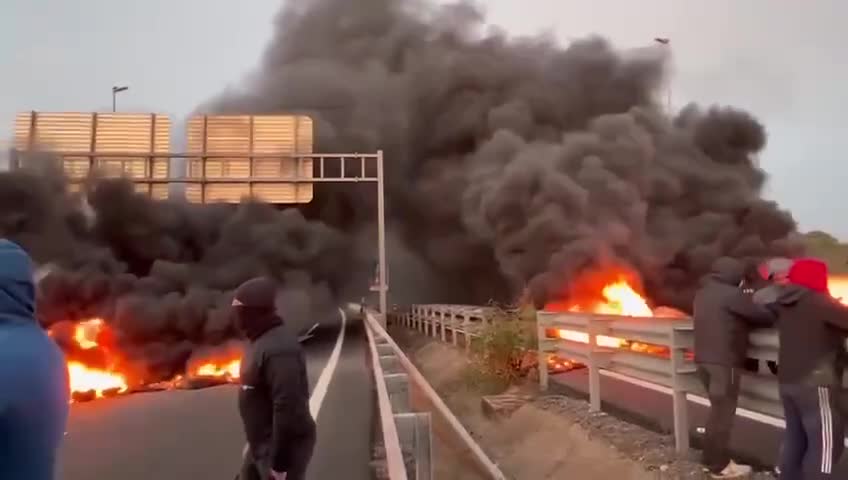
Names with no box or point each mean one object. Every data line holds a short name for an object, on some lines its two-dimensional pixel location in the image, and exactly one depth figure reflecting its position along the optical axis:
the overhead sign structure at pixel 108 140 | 22.58
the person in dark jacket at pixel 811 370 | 4.95
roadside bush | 11.62
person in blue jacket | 1.90
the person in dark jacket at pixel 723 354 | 5.95
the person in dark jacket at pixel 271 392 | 4.14
